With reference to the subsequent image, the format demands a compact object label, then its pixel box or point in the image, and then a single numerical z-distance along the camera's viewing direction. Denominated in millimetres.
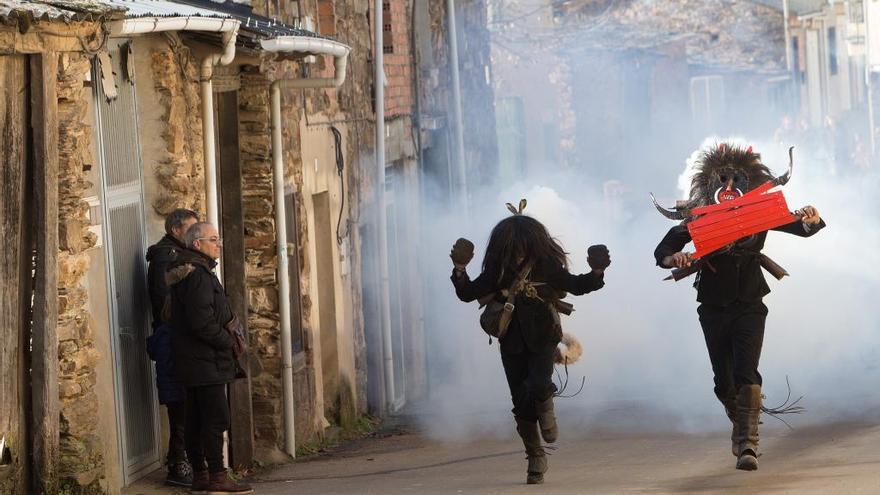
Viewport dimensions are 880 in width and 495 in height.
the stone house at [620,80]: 51531
